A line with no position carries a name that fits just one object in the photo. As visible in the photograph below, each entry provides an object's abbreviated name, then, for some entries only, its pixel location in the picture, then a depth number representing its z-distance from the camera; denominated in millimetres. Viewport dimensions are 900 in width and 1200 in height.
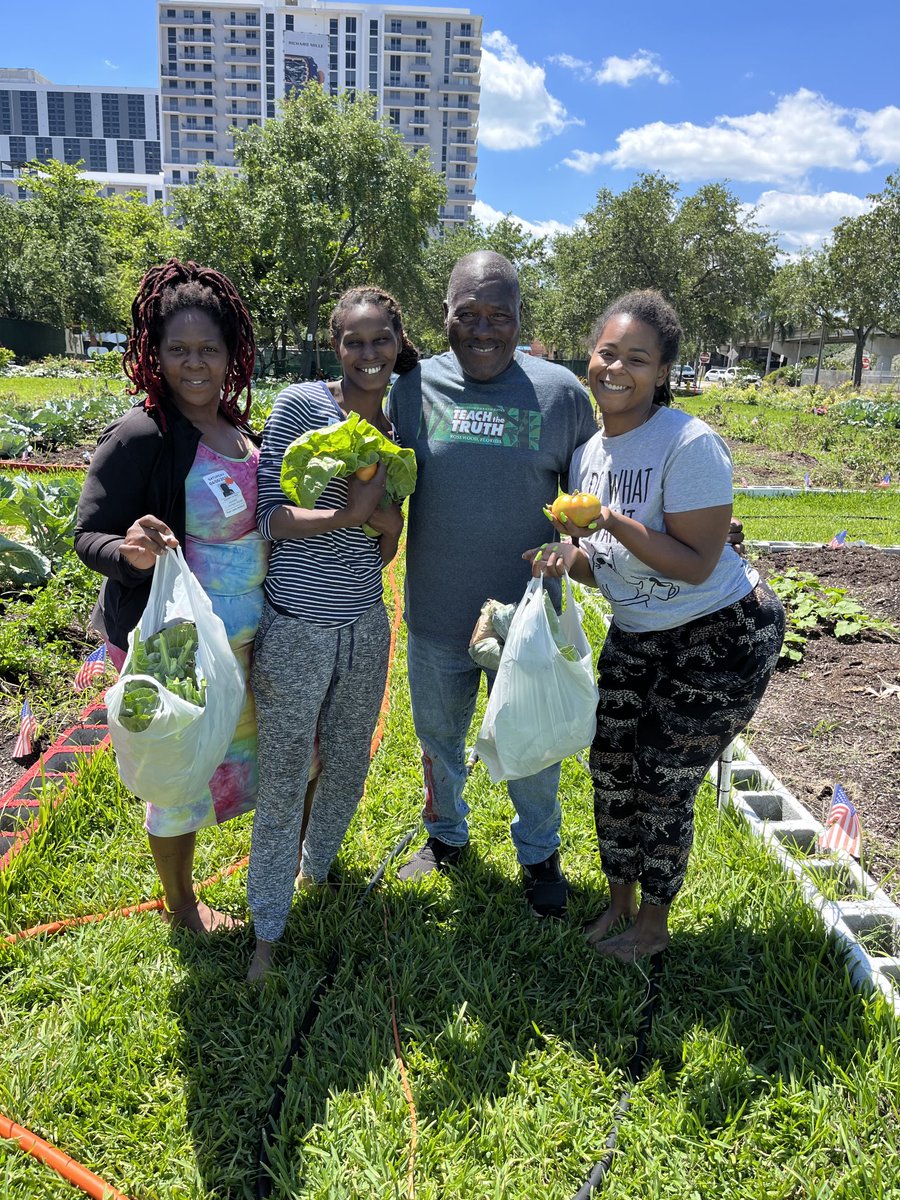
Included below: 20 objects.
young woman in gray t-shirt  2096
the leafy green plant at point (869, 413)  18297
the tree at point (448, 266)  35688
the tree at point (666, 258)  33812
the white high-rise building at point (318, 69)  96750
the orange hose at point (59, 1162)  1778
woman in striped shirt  2215
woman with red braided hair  2133
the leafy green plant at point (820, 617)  4910
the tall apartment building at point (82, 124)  137500
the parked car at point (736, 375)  36625
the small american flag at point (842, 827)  2652
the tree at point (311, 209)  27859
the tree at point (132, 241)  34962
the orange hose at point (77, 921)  2518
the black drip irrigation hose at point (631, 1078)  1837
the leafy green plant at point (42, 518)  5148
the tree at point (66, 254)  36406
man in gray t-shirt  2410
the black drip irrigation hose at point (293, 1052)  1845
